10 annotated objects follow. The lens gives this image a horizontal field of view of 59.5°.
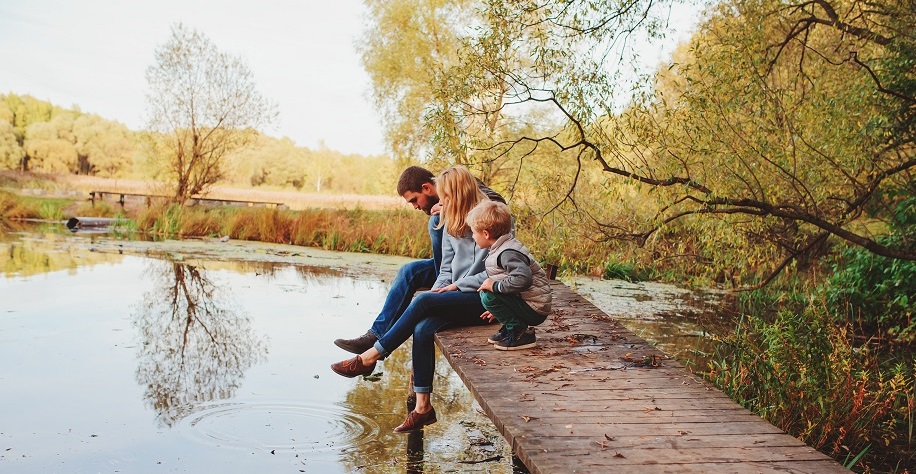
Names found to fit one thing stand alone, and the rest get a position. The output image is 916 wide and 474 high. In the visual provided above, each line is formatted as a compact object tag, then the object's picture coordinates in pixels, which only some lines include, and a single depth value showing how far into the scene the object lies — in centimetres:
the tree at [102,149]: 4622
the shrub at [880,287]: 706
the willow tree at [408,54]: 1973
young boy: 413
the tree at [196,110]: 1889
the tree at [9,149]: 4269
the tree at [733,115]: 625
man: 496
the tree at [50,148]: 4409
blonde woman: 423
